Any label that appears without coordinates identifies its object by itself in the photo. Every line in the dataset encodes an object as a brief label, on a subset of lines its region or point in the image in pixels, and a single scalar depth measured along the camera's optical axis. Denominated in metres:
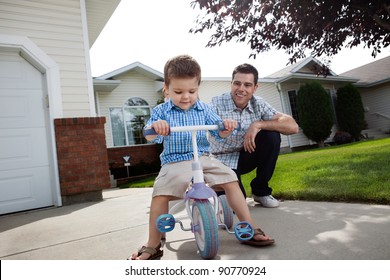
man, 2.68
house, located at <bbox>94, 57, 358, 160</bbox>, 11.83
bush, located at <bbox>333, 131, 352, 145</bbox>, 14.88
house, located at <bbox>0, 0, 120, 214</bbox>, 4.17
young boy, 1.71
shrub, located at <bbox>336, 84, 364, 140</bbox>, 15.14
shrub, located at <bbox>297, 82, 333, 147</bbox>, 13.66
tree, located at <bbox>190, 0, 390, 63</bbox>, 4.66
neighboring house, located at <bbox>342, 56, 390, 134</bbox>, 17.09
